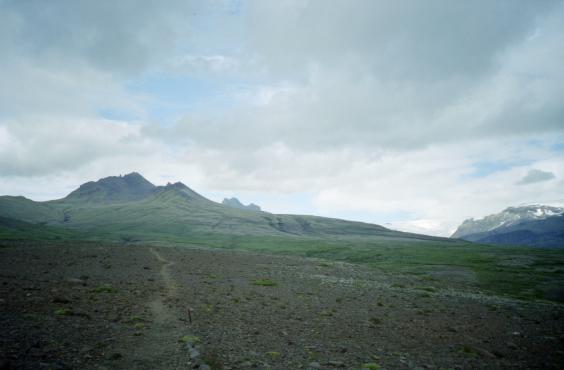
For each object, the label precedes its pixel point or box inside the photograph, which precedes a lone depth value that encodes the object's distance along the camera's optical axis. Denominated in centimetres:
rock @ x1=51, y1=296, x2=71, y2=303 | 2016
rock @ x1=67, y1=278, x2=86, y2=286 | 2687
